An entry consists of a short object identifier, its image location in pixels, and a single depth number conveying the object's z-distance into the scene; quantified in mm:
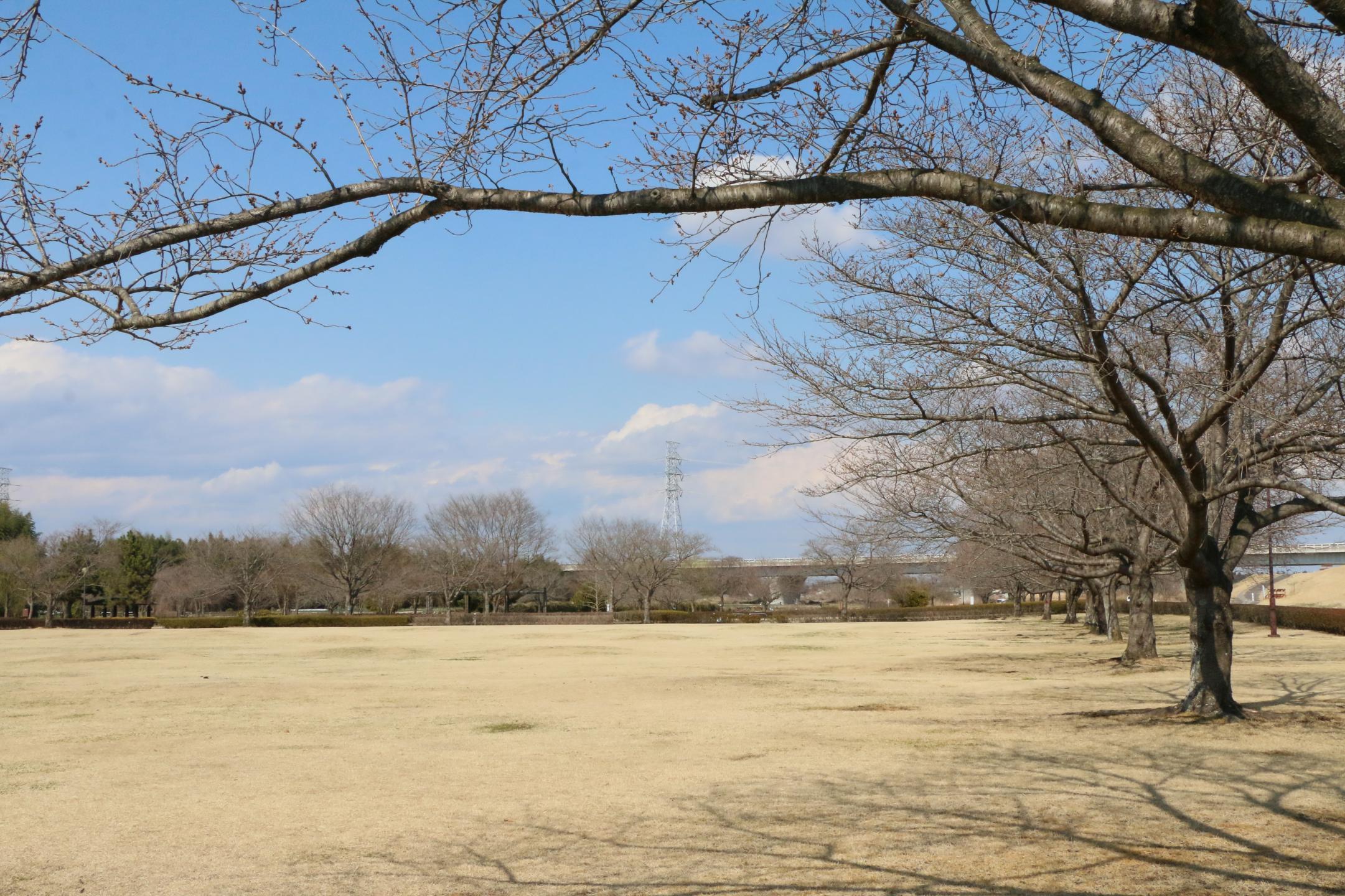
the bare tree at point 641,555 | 72856
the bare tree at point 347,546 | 67500
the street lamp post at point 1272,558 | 25453
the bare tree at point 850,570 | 69500
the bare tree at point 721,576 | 86750
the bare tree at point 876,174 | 3479
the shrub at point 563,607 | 78750
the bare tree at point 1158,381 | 9125
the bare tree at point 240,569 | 63312
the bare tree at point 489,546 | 67938
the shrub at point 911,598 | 90000
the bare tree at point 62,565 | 58219
